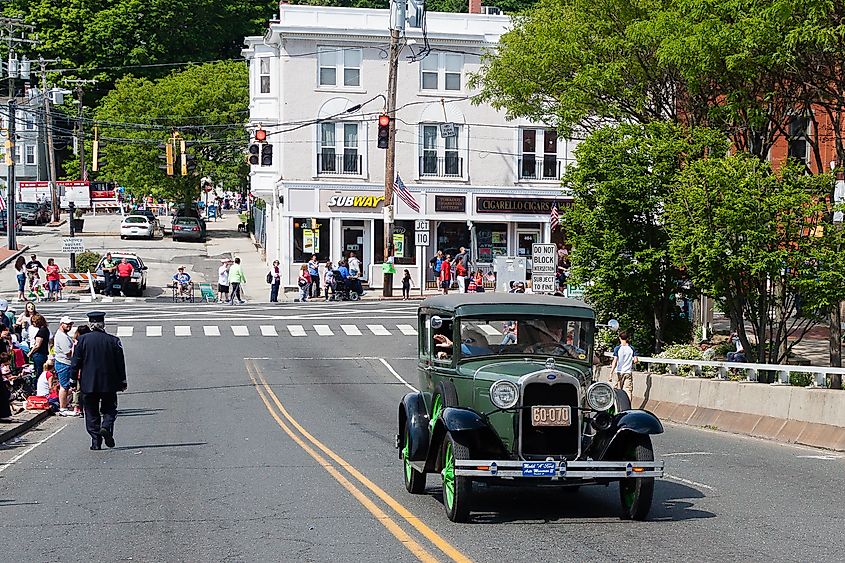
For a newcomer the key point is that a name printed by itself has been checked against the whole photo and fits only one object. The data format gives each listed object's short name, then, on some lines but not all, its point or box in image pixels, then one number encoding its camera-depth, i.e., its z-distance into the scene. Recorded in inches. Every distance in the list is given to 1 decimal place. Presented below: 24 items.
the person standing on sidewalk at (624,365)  960.9
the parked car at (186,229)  2970.0
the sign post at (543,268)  1214.9
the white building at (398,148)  2234.3
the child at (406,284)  2031.3
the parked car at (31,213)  3228.3
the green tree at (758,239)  901.8
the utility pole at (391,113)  2011.6
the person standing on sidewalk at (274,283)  1985.7
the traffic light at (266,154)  1857.8
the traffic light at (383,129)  1829.5
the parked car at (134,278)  1983.3
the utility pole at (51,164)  3230.8
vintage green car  418.0
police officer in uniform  644.7
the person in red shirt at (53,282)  1841.8
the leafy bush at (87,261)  2154.3
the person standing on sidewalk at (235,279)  1861.5
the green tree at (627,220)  1081.4
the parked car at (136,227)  2942.9
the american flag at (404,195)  2237.9
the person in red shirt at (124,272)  1965.2
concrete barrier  726.5
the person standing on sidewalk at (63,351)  871.7
